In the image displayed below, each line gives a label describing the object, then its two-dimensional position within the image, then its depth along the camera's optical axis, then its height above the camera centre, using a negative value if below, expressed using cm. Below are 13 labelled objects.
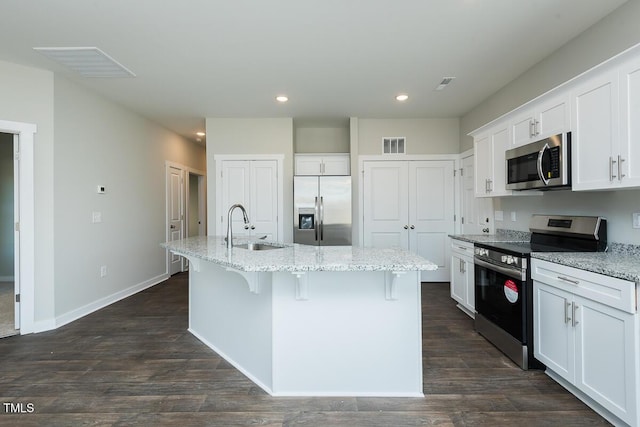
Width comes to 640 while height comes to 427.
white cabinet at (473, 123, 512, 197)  319 +55
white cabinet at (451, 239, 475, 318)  335 -72
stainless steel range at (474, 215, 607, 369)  235 -52
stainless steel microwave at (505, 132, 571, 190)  233 +39
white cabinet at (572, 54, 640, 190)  185 +52
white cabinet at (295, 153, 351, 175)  511 +78
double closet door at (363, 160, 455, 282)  501 +11
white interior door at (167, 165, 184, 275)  565 +8
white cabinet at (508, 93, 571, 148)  237 +76
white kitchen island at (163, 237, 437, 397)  205 -78
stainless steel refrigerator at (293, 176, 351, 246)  459 +4
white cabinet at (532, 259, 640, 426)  161 -74
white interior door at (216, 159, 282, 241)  490 +37
